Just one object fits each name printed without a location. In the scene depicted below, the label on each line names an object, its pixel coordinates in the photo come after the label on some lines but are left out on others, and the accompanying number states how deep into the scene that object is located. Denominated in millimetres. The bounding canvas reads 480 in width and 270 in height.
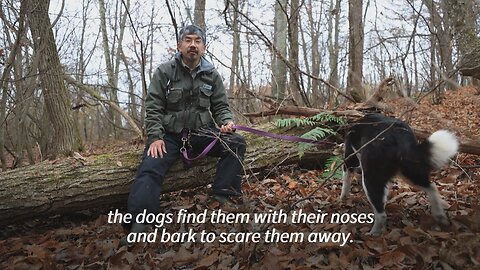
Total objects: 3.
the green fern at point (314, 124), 4672
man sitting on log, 4289
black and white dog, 2881
